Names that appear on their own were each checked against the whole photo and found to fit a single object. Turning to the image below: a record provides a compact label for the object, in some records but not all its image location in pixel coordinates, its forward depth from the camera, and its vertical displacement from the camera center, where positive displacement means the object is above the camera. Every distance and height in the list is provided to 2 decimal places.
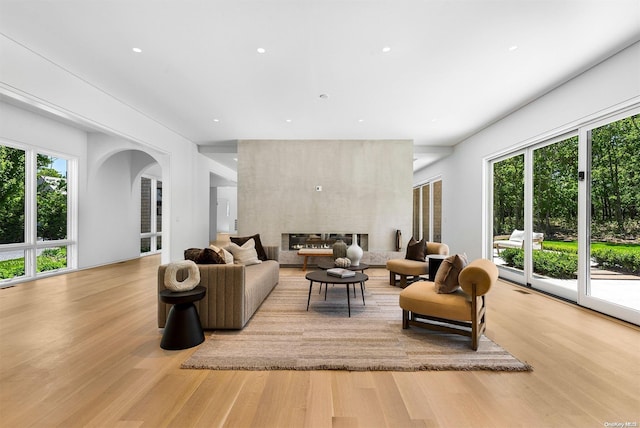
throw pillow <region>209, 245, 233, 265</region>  3.47 -0.50
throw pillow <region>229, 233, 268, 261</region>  4.84 -0.51
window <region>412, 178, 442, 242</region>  8.68 +0.14
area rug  2.25 -1.17
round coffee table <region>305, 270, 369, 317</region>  3.36 -0.77
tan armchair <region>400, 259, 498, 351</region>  2.52 -0.83
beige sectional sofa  2.87 -0.84
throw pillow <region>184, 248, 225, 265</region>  3.09 -0.46
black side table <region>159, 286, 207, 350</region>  2.51 -0.97
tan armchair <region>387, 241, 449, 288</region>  4.44 -0.81
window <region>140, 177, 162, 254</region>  8.15 -0.05
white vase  4.47 -0.62
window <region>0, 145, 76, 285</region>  4.80 +0.00
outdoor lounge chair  4.70 -0.46
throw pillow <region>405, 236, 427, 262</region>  4.80 -0.60
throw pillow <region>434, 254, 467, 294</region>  2.80 -0.58
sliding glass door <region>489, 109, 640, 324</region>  3.28 -0.02
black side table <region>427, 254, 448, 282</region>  4.12 -0.72
